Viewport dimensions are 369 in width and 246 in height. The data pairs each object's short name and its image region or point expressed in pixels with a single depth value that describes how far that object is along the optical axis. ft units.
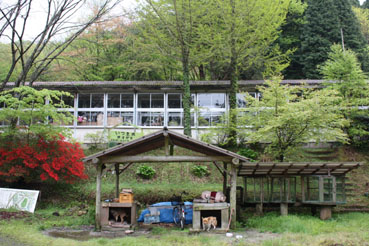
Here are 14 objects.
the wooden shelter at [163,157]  37.27
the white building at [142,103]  74.33
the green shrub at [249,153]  65.16
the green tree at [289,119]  49.32
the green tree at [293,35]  109.81
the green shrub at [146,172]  62.08
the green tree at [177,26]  63.98
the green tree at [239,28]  63.21
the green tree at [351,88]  64.69
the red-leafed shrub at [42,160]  48.60
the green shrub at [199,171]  62.64
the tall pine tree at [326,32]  103.04
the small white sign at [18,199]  46.15
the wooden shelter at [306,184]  41.29
